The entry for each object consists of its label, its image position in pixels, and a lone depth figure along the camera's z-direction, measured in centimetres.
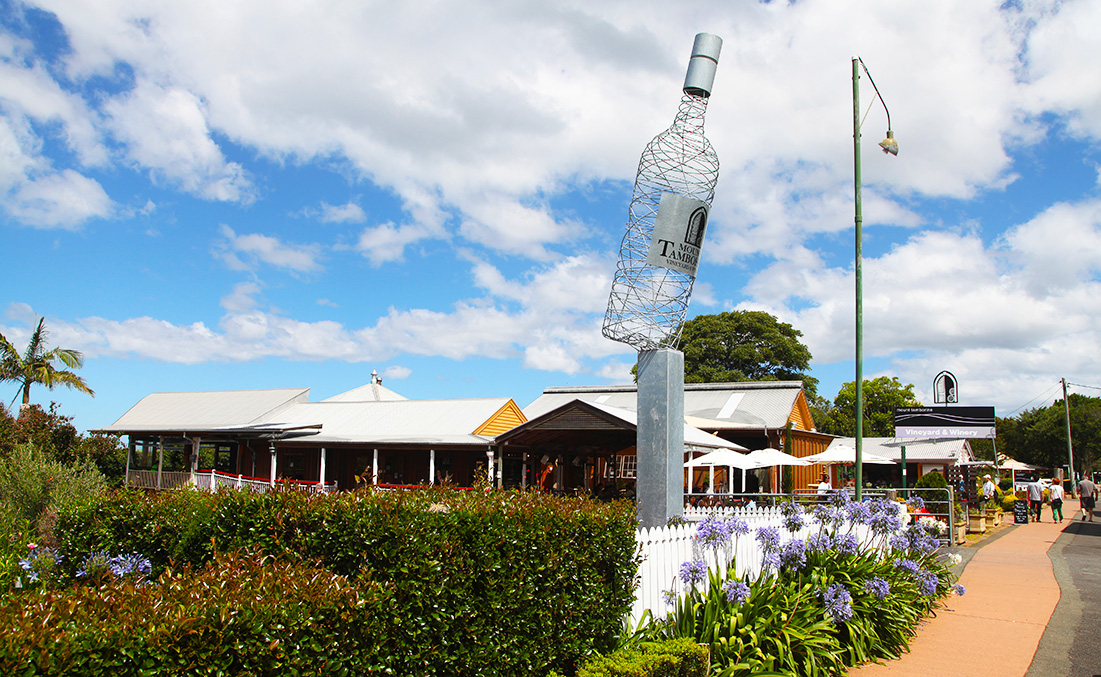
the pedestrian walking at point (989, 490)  2565
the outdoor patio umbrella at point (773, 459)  2160
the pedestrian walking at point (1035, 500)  2634
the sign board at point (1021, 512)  2561
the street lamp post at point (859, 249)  1227
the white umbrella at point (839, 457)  2294
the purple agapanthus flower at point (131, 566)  555
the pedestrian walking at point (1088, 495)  2722
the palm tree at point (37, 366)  3111
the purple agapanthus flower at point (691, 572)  682
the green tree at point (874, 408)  5622
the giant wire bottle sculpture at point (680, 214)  1003
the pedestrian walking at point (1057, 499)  2542
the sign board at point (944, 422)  3322
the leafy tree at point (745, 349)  5188
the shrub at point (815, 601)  656
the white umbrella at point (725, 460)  2064
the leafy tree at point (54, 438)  2186
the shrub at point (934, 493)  1989
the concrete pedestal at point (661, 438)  944
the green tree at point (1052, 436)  7119
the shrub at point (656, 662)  517
